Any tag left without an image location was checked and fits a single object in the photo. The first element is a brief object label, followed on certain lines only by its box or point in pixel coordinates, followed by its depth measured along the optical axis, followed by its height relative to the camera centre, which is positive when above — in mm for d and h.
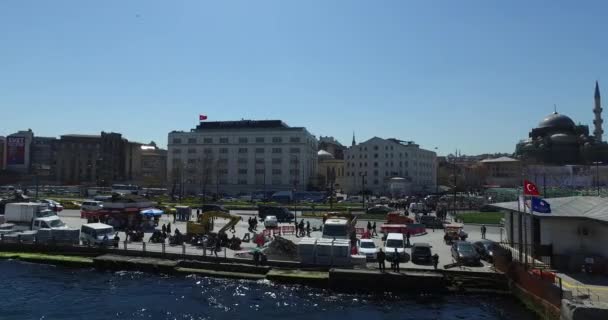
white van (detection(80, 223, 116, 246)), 35250 -3669
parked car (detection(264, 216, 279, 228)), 45406 -3434
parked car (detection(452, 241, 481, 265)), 28977 -3997
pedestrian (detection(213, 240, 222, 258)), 32731 -4129
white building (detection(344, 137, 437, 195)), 123188 +5815
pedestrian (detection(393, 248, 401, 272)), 27562 -4249
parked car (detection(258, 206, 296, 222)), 54300 -3035
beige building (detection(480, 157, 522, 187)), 143125 +5232
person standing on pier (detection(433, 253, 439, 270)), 27891 -4177
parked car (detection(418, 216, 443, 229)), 47562 -3389
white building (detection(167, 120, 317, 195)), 115688 +7048
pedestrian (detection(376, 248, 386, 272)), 27688 -4147
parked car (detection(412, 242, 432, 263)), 29578 -4060
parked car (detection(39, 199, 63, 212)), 57000 -2665
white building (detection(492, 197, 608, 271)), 24969 -2401
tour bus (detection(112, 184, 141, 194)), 101000 -792
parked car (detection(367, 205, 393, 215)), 62084 -2941
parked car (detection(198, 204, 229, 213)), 55244 -2517
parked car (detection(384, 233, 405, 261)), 30609 -3682
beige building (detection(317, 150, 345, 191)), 137000 +4991
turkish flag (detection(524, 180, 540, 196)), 24812 -32
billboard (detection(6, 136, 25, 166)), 122188 +8359
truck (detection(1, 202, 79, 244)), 36375 -3394
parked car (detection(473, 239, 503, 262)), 29578 -3865
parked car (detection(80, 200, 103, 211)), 49059 -2205
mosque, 137125 +12434
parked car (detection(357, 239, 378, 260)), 30688 -4012
